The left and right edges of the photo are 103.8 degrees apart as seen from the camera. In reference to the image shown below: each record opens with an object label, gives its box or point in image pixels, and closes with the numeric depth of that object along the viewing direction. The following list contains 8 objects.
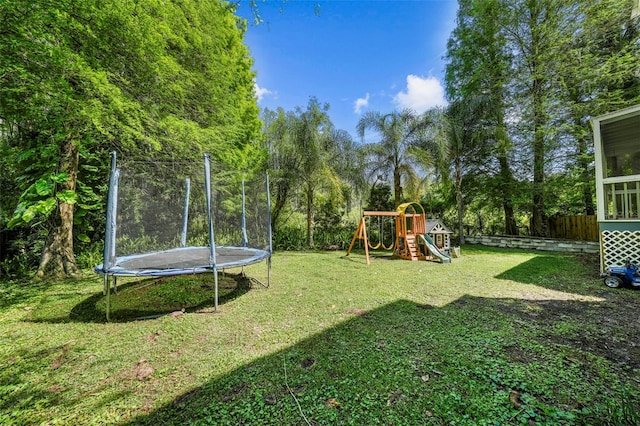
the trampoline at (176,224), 3.30
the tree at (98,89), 2.76
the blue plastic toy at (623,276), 3.84
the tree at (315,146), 8.66
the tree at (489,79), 10.01
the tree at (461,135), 9.42
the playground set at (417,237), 7.11
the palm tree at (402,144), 8.70
